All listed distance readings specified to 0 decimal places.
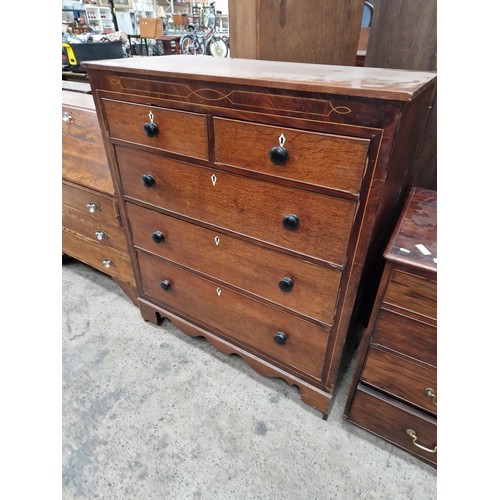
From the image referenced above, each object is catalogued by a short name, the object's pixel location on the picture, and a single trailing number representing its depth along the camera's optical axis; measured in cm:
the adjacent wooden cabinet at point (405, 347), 78
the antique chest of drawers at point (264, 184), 70
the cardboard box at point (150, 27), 615
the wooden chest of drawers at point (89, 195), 137
